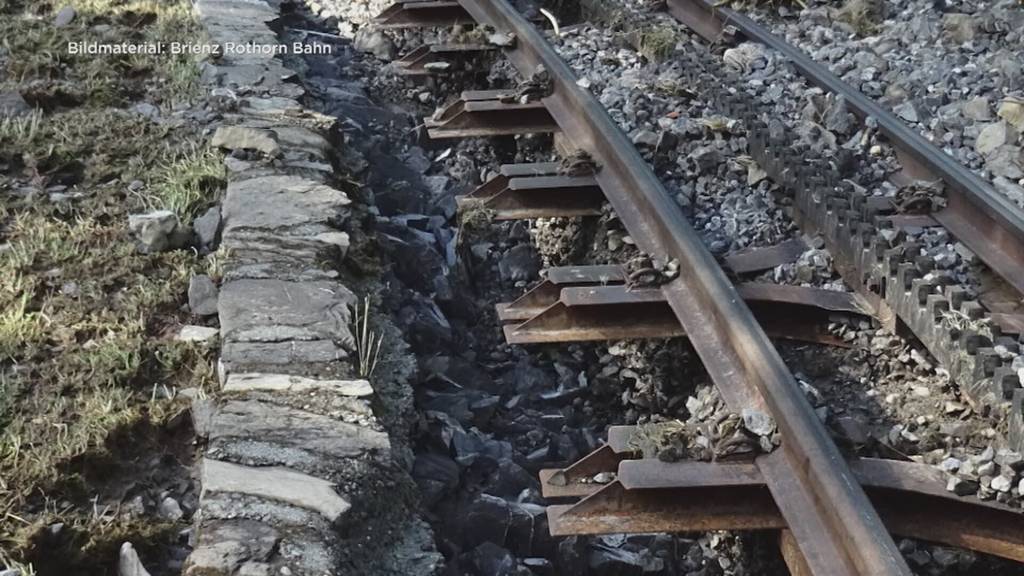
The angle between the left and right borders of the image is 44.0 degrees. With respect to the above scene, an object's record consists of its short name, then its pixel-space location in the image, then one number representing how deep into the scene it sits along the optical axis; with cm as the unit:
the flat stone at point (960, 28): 656
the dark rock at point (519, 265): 501
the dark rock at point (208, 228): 429
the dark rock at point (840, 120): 552
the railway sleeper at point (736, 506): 303
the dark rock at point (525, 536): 343
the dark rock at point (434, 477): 343
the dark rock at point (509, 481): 362
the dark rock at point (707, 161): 516
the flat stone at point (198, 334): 368
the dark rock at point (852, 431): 331
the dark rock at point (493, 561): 327
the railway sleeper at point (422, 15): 735
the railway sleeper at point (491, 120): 573
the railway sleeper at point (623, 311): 396
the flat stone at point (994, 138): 521
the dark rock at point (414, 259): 473
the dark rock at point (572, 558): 343
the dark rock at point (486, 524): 340
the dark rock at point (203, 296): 386
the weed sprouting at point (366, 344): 357
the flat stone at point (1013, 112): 534
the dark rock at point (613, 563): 346
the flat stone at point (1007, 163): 500
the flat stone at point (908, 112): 568
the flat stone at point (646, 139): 534
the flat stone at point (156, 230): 420
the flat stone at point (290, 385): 334
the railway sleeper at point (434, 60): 670
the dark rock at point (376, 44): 732
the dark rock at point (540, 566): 338
